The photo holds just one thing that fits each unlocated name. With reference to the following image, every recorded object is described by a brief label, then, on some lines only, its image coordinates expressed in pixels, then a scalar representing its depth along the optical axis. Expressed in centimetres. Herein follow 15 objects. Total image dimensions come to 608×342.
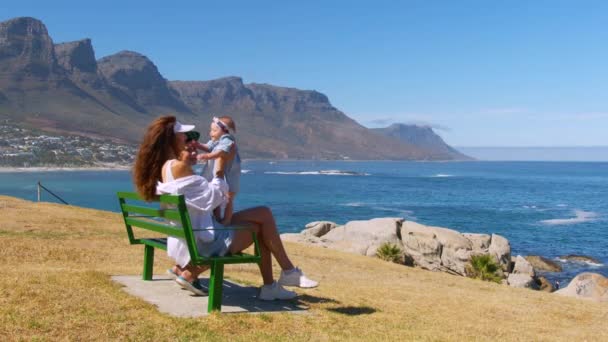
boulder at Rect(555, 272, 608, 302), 2174
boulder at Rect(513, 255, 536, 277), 2936
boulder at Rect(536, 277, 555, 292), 2827
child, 773
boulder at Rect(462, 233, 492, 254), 2964
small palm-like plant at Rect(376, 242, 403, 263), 2361
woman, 725
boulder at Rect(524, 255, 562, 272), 3619
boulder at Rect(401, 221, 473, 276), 2762
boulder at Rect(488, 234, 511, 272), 3011
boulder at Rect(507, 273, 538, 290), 2606
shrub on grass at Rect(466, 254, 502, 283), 2481
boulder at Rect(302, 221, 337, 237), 3509
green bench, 702
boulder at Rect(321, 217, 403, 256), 2868
